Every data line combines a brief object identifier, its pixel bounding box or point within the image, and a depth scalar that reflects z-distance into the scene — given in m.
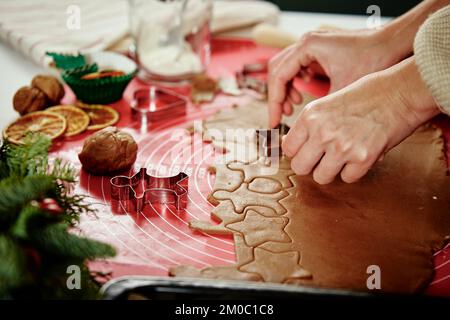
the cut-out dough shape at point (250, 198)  1.08
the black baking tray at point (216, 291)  0.72
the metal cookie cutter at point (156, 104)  1.41
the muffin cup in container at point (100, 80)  1.44
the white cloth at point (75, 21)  1.72
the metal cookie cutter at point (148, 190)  1.08
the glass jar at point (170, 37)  1.67
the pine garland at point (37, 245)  0.70
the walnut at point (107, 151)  1.14
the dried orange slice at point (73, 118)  1.34
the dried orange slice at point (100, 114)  1.40
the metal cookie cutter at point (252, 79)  1.60
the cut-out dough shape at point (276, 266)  0.90
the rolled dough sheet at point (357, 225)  0.91
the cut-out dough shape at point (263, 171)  1.17
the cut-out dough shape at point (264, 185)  1.13
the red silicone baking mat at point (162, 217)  0.94
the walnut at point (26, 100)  1.39
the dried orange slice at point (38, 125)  1.28
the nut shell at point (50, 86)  1.43
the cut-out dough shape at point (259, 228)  0.98
